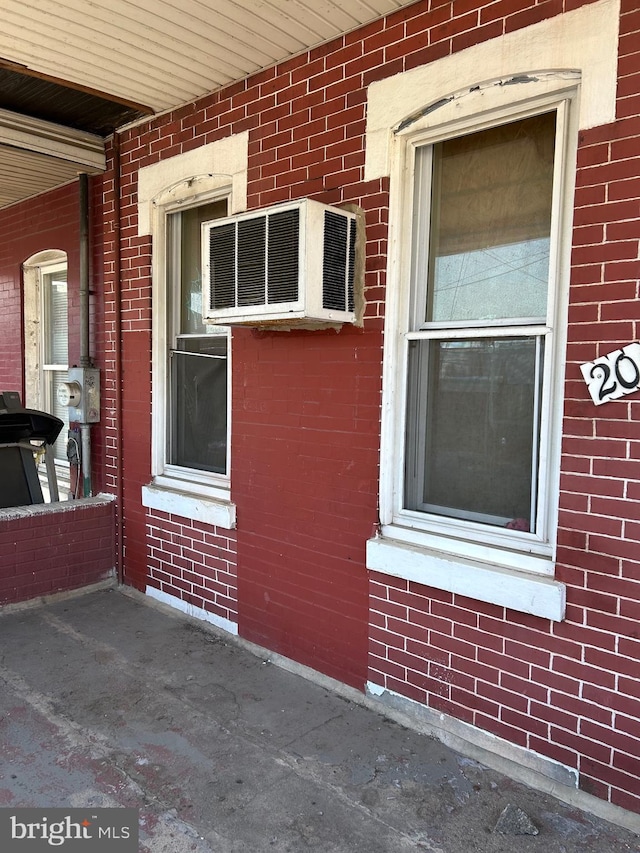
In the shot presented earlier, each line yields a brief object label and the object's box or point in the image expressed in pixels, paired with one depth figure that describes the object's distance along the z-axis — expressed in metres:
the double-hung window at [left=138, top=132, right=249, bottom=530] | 4.30
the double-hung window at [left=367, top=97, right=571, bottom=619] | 2.73
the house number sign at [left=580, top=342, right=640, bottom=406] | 2.40
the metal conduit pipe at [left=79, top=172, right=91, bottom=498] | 5.24
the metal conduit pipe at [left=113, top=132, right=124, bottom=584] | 4.94
